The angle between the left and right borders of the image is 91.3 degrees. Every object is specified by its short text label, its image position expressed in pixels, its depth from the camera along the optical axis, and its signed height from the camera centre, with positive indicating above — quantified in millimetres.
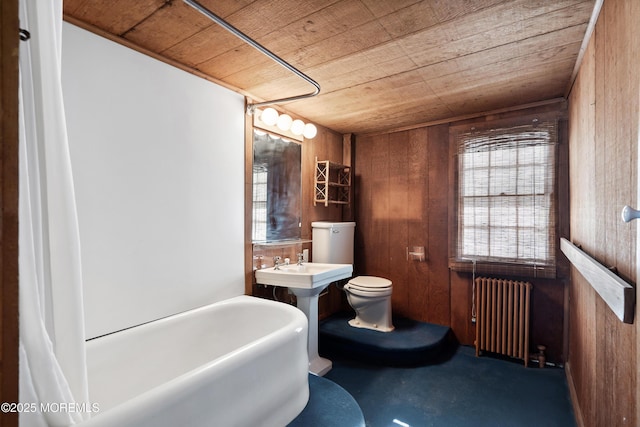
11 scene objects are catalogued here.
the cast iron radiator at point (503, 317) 2680 -905
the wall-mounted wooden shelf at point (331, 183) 3301 +332
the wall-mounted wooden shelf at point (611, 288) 860 -232
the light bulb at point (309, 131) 3104 +829
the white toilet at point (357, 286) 3035 -700
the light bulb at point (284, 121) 2819 +838
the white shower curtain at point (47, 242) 787 -82
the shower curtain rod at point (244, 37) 1309 +860
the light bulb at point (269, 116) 2676 +843
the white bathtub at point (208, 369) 1143 -751
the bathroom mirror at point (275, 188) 2703 +240
